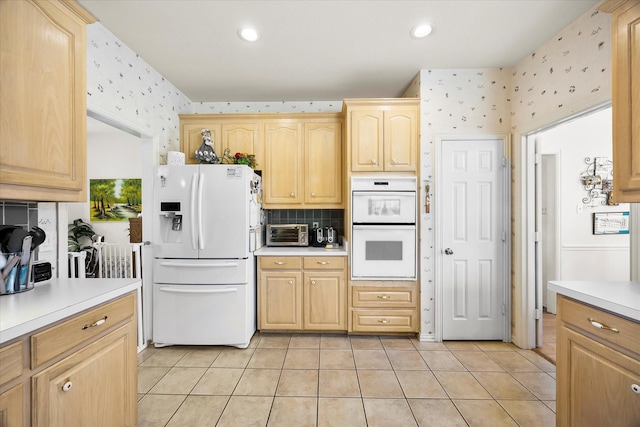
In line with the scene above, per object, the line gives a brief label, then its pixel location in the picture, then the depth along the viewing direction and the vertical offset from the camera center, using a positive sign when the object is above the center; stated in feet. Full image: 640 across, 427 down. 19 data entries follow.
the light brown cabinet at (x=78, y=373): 3.34 -2.18
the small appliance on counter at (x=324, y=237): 11.45 -1.00
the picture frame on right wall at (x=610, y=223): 11.73 -0.47
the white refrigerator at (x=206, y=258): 9.09 -1.42
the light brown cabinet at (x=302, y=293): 10.10 -2.80
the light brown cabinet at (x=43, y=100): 3.99 +1.71
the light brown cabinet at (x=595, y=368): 3.86 -2.29
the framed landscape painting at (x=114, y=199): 16.10 +0.77
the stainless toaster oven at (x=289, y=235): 11.41 -0.89
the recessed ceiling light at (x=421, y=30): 7.25 +4.62
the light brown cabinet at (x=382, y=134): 9.84 +2.63
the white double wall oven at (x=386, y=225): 9.80 -0.44
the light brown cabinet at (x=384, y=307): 9.87 -3.23
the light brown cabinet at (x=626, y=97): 4.55 +1.83
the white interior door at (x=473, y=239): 9.56 -0.90
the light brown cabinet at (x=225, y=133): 11.28 +3.08
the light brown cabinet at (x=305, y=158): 11.25 +2.09
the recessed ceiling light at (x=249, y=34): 7.36 +4.58
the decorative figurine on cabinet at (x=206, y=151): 10.43 +2.21
